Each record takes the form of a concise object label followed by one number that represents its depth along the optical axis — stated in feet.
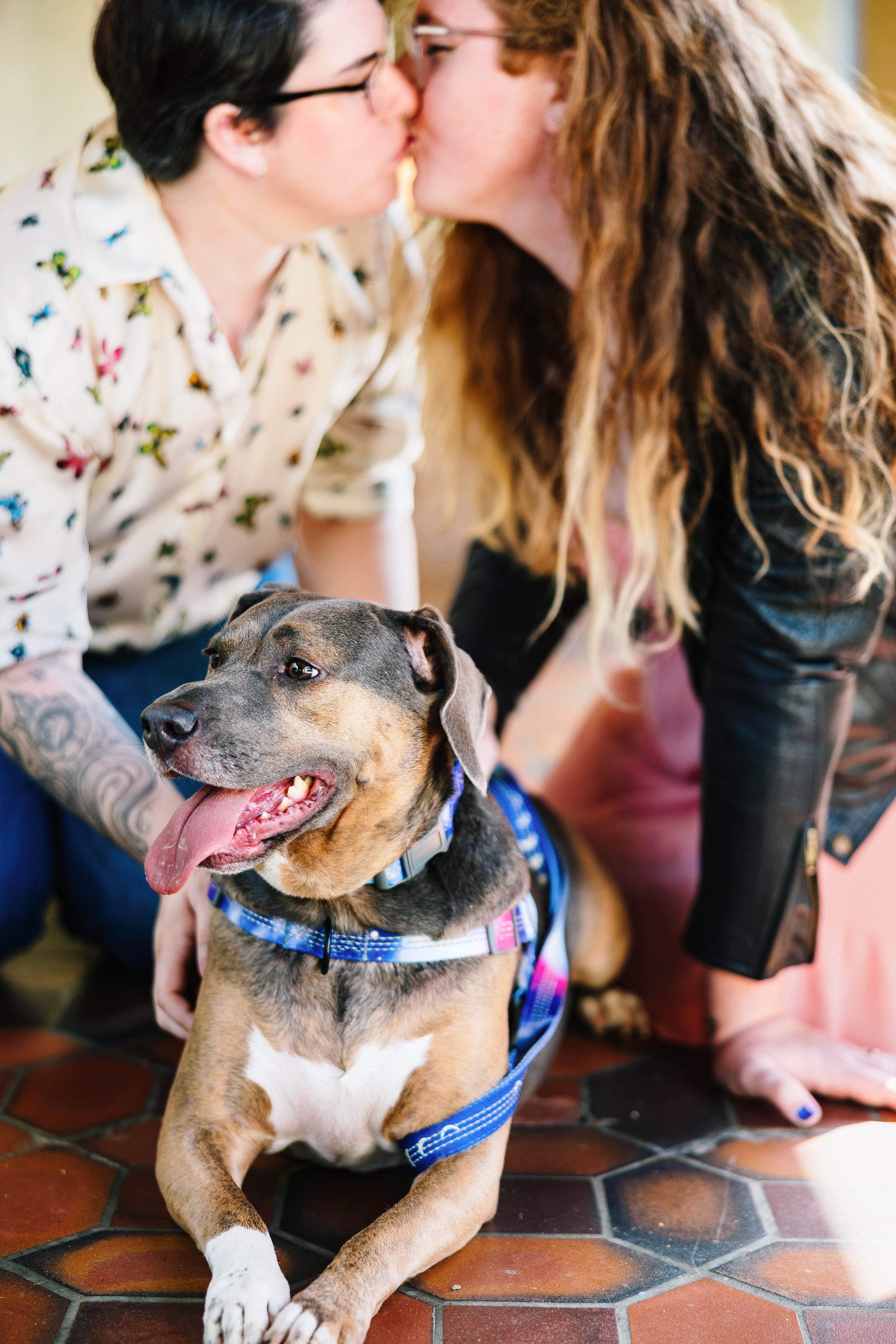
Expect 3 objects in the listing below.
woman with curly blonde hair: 7.97
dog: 6.07
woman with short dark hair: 7.84
